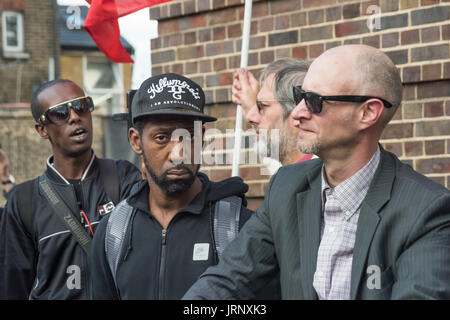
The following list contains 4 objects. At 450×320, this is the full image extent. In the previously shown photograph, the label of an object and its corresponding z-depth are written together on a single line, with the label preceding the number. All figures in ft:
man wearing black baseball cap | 10.73
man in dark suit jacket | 8.57
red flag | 17.28
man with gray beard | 14.15
